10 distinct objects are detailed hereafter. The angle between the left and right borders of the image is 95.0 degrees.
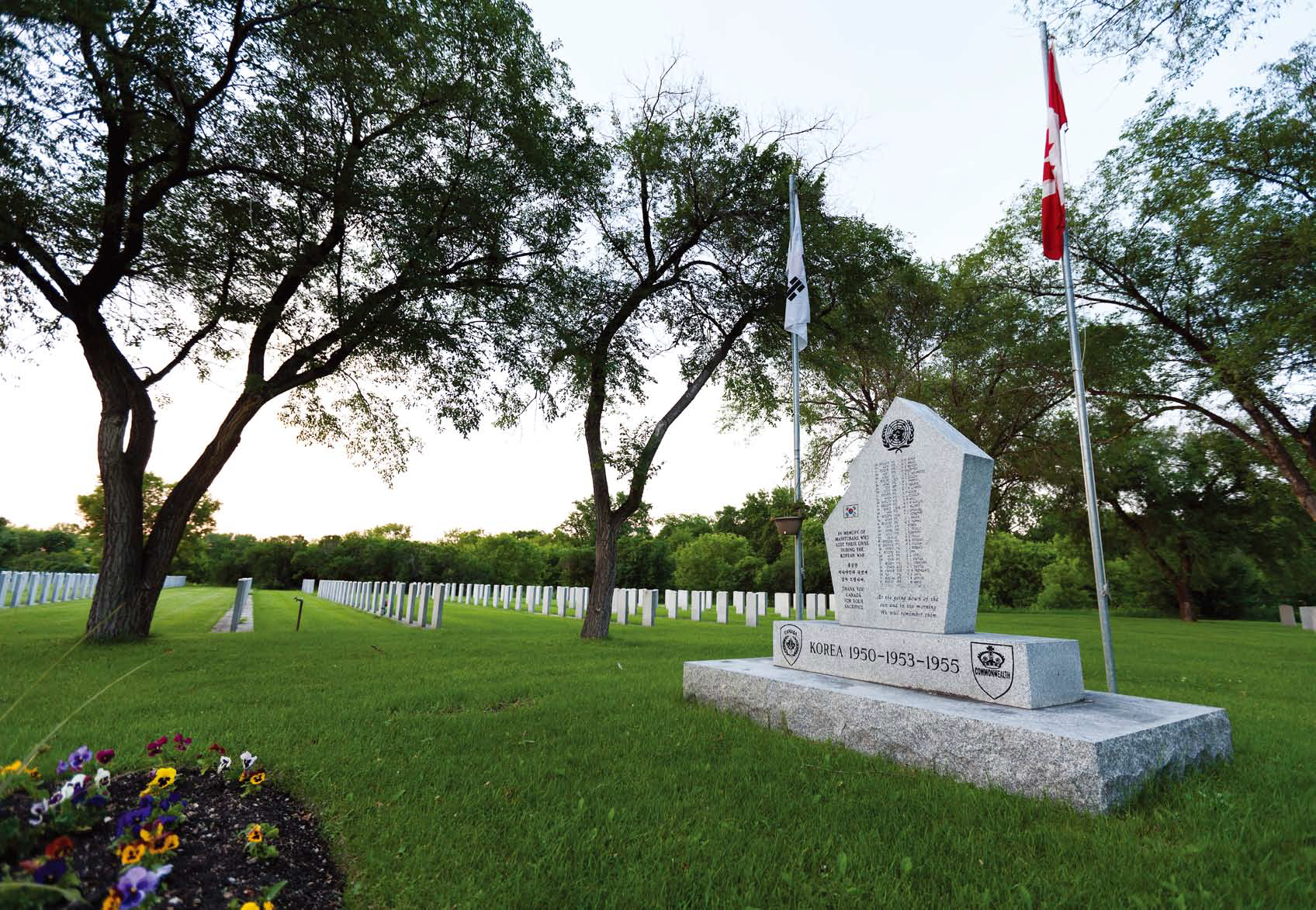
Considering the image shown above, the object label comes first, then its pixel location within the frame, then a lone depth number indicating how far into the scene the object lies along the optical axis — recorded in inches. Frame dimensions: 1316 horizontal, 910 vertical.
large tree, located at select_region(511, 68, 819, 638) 490.6
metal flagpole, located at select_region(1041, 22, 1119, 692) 213.4
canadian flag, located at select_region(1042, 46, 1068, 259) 265.9
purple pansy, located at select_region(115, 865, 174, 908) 68.4
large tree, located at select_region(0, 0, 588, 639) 355.9
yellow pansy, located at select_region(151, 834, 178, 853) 87.0
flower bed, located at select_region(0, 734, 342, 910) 71.7
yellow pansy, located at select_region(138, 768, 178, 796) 104.3
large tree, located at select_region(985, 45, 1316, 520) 465.1
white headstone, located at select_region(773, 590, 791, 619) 745.6
